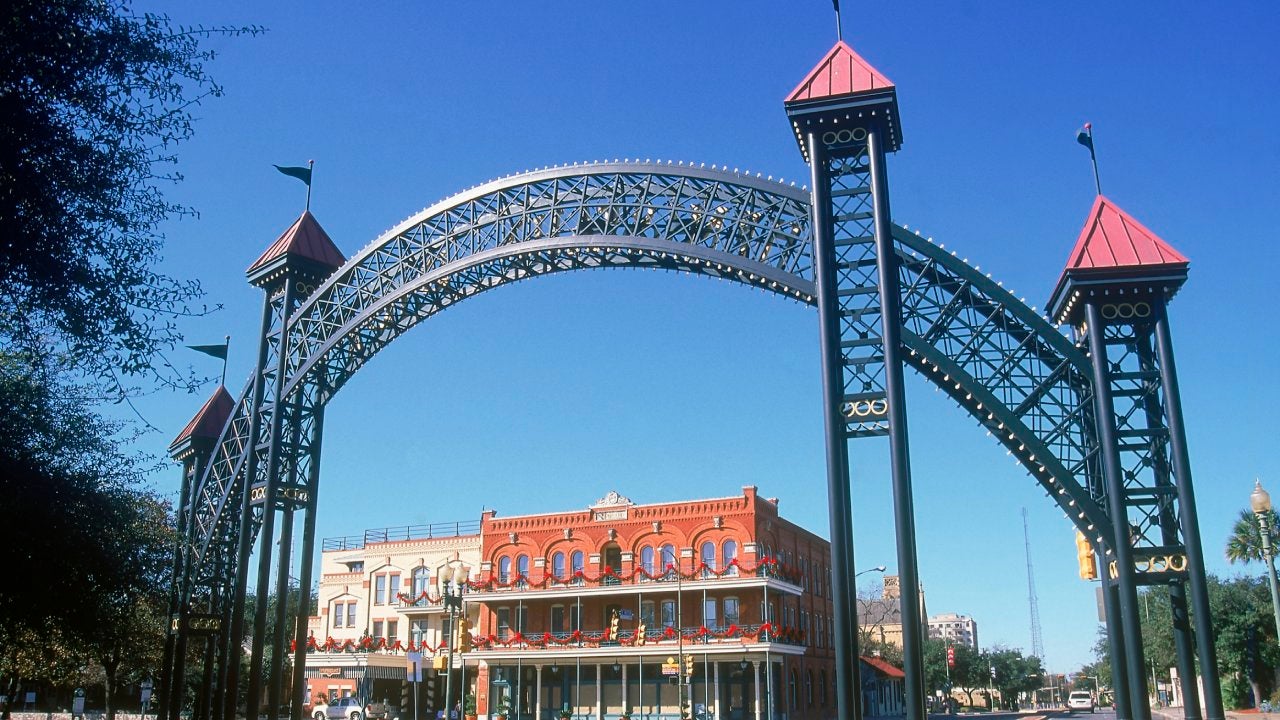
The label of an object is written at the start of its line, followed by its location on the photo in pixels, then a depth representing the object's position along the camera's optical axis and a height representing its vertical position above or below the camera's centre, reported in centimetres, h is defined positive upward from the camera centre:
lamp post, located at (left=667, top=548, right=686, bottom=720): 4129 +21
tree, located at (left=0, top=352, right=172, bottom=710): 1684 +216
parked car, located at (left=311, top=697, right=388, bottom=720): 5181 -319
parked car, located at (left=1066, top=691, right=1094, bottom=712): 10247 -609
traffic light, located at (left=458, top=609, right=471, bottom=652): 4858 +40
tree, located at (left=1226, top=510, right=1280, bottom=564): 5519 +479
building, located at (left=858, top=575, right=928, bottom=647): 11330 +272
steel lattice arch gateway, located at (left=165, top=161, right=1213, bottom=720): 1897 +705
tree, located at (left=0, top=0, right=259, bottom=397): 1172 +547
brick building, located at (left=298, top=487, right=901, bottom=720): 4681 +101
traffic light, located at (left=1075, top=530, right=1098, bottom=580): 1853 +134
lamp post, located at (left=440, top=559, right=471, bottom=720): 2544 +135
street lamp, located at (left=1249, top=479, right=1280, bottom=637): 1905 +217
